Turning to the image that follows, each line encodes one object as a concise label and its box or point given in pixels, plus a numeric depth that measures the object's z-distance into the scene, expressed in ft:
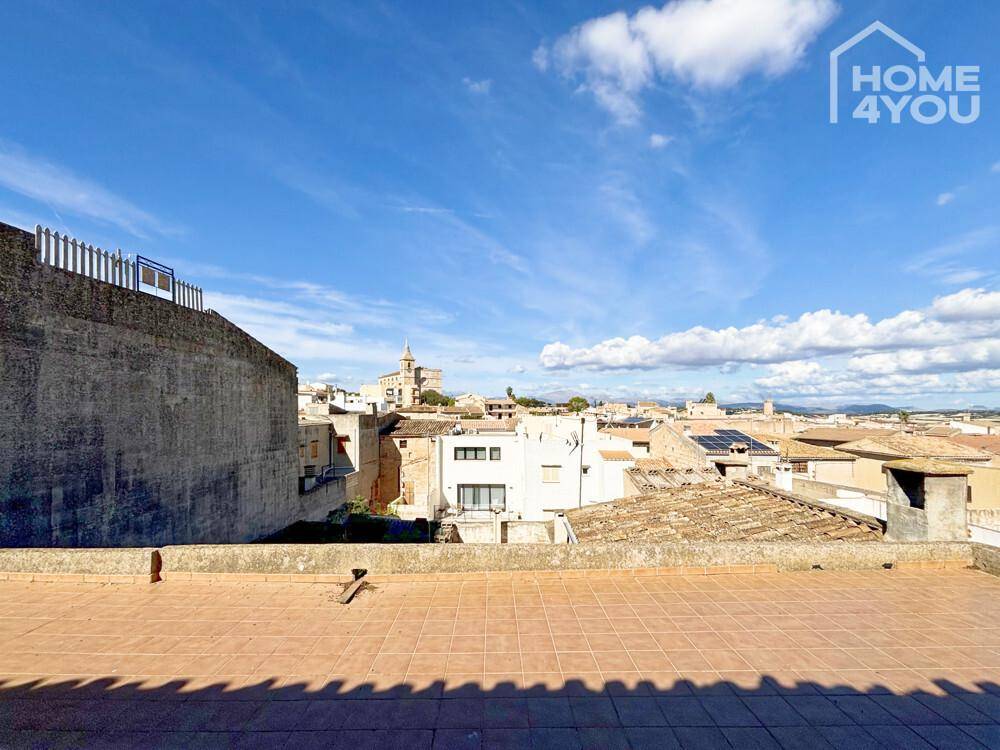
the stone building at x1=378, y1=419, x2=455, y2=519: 94.79
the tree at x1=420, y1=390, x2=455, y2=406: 388.43
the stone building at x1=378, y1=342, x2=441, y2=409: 341.21
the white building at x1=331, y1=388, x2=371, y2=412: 125.59
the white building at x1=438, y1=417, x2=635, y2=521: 72.84
